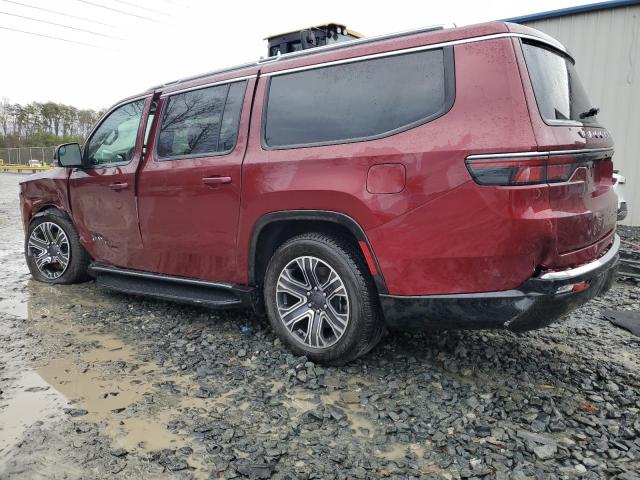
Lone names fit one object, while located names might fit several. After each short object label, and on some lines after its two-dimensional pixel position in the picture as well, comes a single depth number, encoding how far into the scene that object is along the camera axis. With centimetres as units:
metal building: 866
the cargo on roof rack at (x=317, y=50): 277
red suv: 237
